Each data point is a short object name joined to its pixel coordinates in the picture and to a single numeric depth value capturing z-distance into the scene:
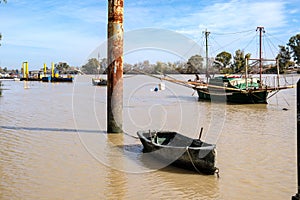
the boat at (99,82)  59.90
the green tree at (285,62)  77.34
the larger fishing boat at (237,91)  27.48
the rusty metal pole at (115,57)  11.70
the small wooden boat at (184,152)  7.84
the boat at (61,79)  78.64
